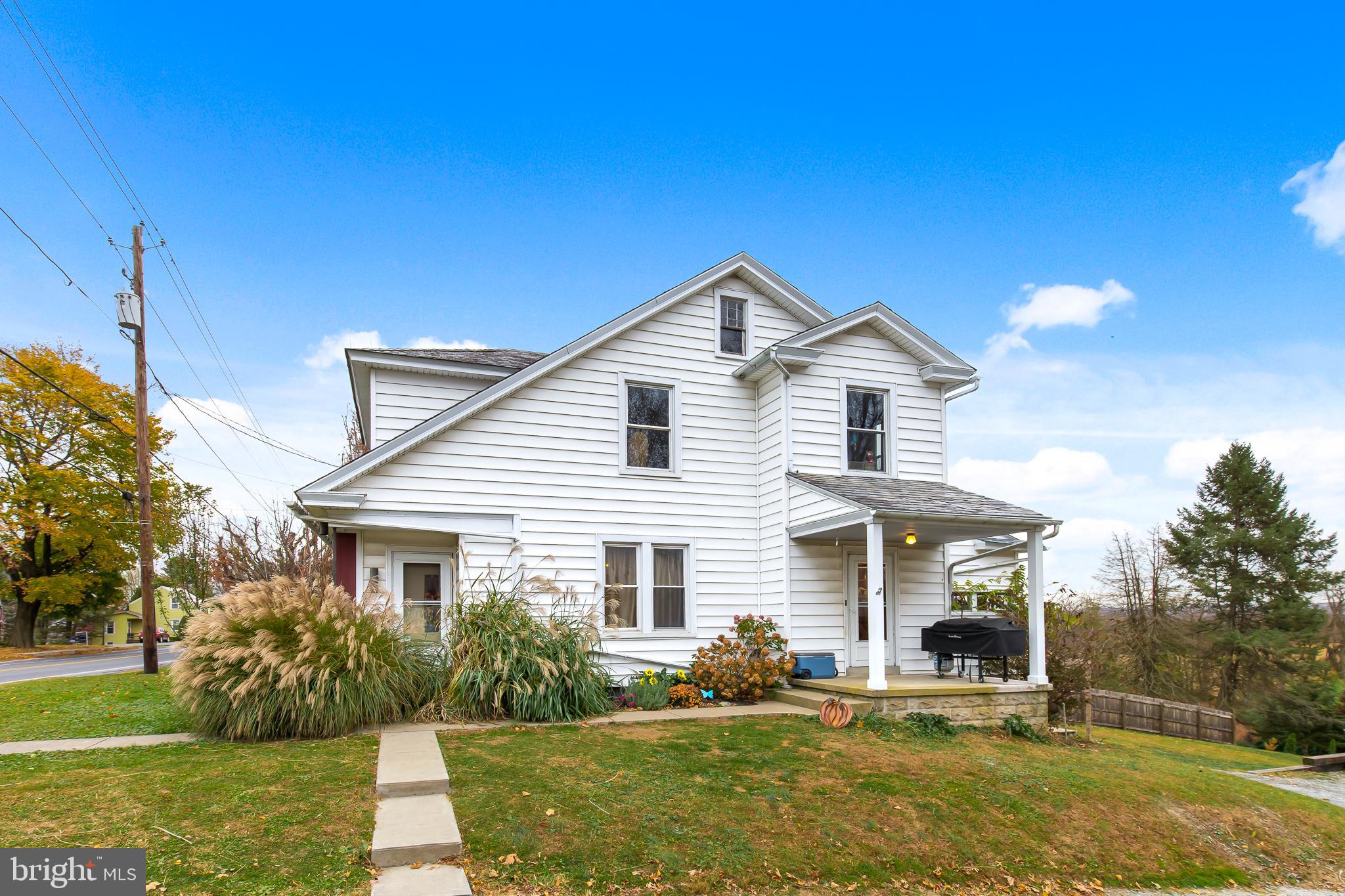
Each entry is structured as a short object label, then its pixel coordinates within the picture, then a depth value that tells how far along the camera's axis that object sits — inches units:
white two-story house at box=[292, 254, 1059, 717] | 449.1
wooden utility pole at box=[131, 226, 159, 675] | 673.6
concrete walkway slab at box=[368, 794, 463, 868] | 204.5
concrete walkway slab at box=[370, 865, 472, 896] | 187.8
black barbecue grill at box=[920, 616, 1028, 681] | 452.1
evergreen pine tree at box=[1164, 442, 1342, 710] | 1188.5
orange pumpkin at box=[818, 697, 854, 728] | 386.3
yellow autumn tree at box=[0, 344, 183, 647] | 1189.7
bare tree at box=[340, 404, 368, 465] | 907.4
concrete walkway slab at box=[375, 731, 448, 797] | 253.3
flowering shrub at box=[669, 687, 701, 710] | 453.4
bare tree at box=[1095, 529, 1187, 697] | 1216.2
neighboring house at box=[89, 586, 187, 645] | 1950.1
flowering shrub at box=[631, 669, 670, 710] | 441.4
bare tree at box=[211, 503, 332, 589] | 808.3
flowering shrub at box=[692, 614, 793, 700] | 464.4
